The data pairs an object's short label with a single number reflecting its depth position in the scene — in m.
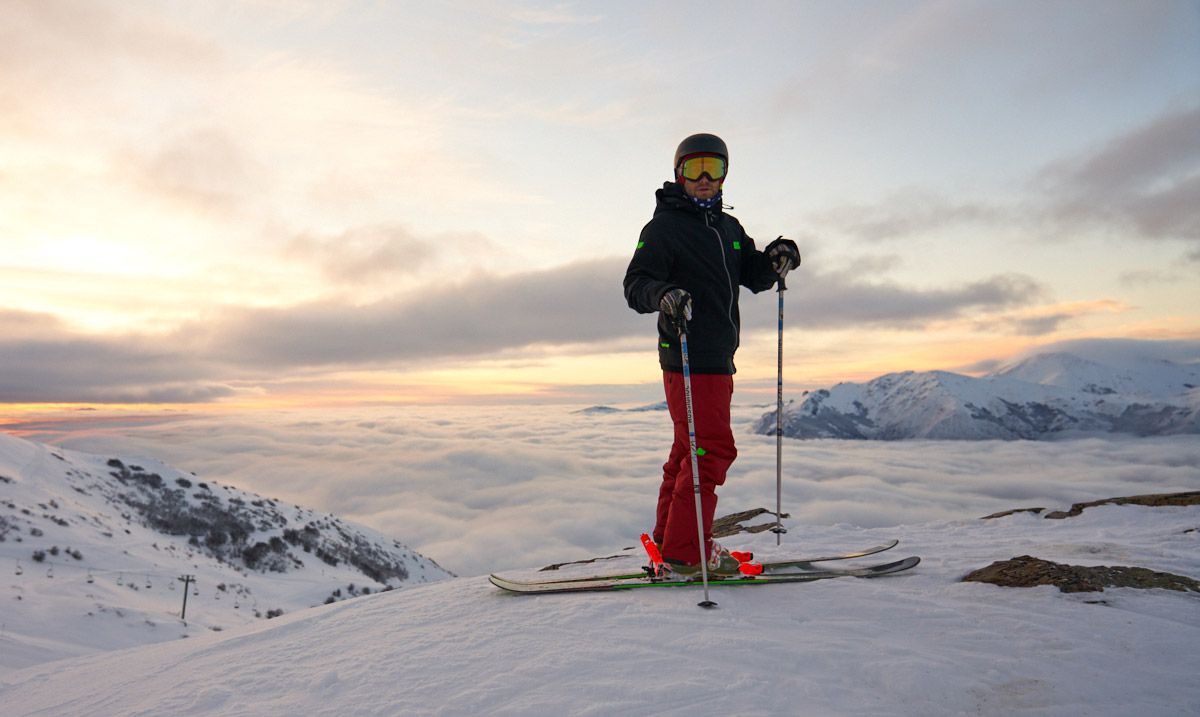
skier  4.95
